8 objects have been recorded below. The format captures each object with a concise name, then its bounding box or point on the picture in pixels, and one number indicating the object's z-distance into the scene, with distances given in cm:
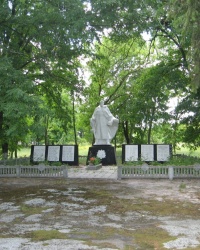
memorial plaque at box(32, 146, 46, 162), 1977
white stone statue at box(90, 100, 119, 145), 2202
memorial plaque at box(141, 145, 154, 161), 1906
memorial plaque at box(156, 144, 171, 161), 1892
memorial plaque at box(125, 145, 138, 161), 1934
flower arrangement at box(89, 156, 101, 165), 1902
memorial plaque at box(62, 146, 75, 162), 2047
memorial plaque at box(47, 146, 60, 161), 2011
